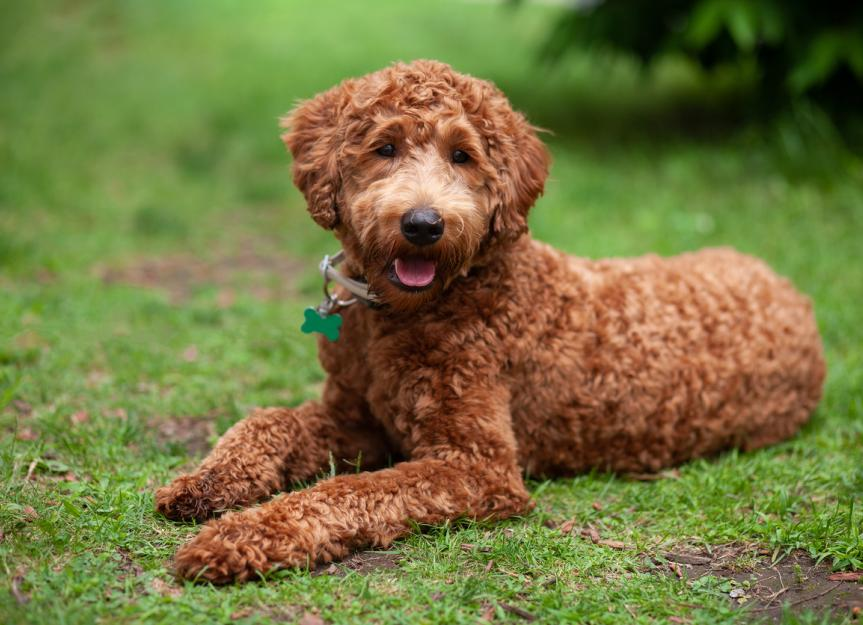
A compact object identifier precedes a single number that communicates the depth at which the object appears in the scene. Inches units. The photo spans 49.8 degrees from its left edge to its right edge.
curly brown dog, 129.6
